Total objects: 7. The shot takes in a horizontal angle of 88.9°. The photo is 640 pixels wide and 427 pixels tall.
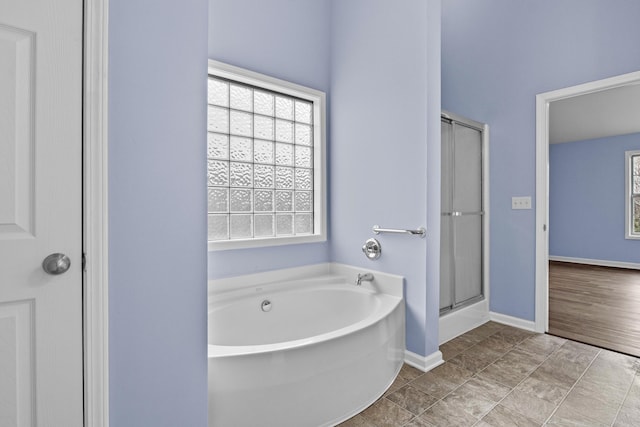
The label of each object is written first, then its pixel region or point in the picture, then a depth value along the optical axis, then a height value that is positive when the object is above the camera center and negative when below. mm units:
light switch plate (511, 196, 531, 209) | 2827 +100
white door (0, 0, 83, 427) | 828 +9
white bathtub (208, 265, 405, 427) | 1380 -727
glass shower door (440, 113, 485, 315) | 2672 -5
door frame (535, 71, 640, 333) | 2729 +30
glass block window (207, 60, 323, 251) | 2326 +398
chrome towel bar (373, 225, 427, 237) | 2102 -119
